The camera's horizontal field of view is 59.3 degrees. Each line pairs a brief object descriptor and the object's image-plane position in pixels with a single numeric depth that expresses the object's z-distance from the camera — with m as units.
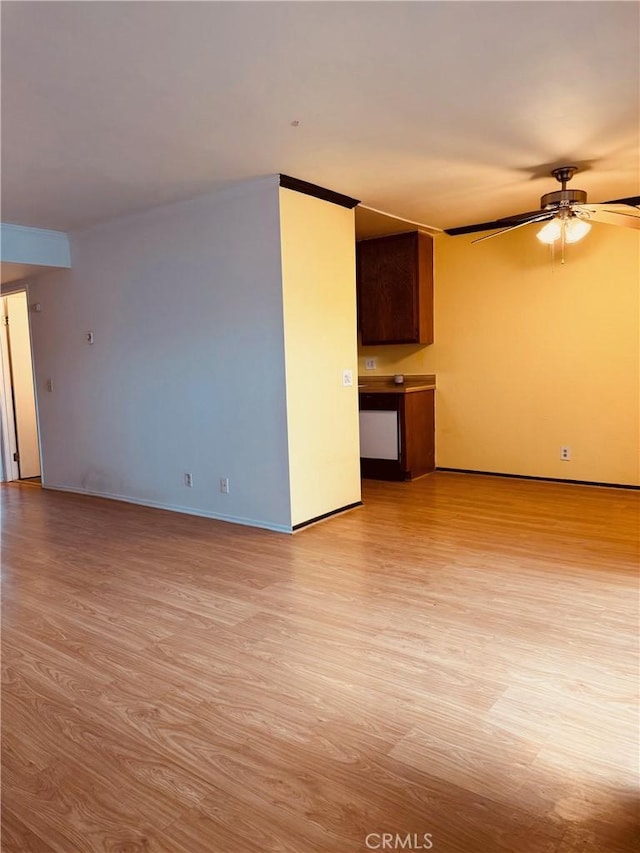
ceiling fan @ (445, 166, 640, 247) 3.57
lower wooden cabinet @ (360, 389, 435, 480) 5.46
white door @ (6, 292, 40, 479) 6.44
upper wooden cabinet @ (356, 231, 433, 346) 5.59
